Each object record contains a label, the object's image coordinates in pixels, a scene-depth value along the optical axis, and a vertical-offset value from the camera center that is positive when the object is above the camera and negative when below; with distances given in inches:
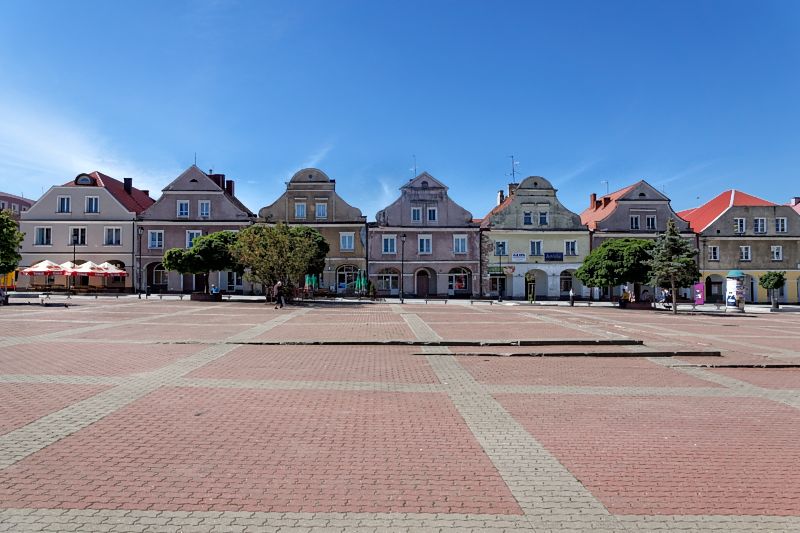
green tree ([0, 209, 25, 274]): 1181.7 +97.6
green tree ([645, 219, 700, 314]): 1307.8 +41.8
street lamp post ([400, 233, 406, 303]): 1794.3 +79.3
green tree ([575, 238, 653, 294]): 1392.7 +43.5
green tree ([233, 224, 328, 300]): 1301.7 +73.1
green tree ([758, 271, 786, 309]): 1656.0 -9.0
